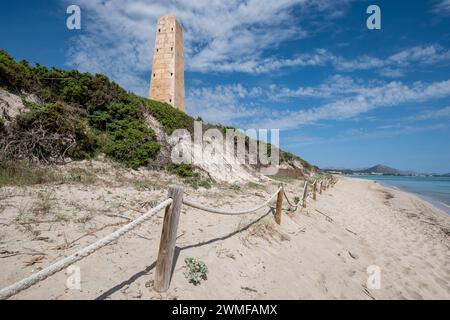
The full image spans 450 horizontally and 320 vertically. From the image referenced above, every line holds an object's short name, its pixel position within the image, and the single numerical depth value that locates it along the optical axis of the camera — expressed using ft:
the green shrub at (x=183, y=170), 30.91
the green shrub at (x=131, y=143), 28.96
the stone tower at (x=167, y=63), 61.82
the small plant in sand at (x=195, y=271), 10.16
